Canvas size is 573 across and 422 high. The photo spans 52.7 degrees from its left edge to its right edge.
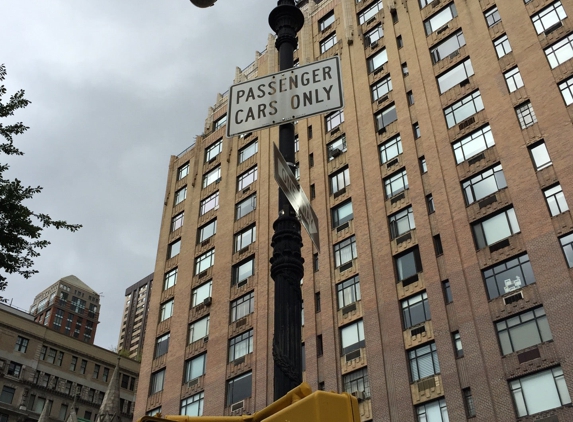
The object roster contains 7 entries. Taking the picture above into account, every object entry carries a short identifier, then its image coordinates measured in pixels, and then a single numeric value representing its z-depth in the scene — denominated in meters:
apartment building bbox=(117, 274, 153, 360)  179.88
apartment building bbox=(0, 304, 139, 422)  62.56
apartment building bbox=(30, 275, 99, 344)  138.25
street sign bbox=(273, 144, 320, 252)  6.02
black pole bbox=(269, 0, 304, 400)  5.22
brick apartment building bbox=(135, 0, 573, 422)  28.00
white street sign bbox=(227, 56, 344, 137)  6.48
